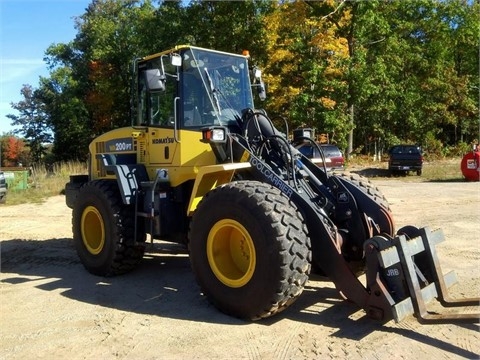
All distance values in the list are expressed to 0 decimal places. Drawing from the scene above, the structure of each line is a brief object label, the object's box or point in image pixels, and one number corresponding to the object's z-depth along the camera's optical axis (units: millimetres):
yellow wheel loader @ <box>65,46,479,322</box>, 4363
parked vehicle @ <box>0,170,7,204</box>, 16109
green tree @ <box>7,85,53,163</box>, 43709
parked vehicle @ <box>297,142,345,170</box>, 22645
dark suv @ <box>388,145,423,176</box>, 25219
